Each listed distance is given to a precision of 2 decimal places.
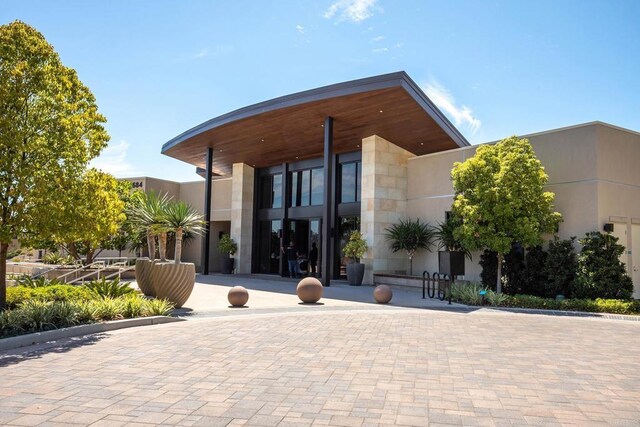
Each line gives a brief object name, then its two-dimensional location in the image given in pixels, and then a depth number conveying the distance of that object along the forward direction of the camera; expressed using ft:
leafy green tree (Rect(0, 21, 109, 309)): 28.17
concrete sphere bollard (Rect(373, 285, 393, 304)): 45.52
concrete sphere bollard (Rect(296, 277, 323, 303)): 44.42
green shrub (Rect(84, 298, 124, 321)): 29.68
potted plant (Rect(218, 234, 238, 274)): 88.33
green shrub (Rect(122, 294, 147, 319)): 31.45
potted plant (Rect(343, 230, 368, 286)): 66.18
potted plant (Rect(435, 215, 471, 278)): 49.52
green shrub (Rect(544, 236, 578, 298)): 48.49
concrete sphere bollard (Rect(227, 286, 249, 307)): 41.27
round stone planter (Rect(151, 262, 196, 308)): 37.42
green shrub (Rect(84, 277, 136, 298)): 37.50
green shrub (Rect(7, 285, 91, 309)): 34.63
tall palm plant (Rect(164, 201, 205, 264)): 39.14
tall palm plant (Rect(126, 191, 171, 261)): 39.50
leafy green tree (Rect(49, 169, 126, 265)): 29.25
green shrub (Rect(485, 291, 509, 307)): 45.83
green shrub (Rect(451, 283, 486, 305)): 46.78
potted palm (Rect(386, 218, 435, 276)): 65.05
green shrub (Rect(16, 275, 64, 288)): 42.81
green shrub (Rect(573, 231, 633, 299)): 45.11
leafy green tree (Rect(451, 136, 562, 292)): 48.34
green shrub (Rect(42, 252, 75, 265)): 75.00
